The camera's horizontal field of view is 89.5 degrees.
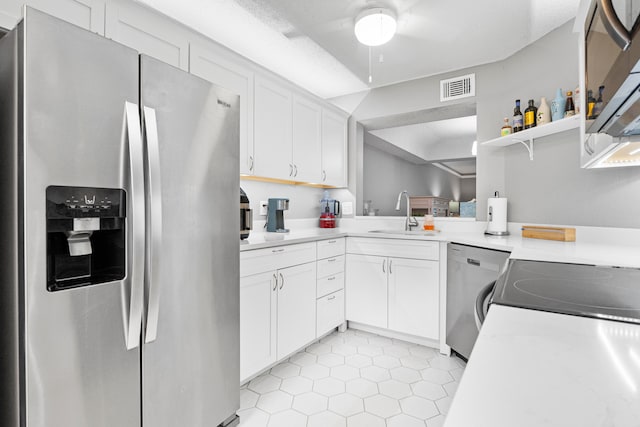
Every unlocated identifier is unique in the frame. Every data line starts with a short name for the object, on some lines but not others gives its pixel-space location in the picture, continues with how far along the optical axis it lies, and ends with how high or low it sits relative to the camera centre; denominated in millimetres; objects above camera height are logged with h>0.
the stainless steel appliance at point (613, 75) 560 +305
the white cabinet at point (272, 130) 2406 +652
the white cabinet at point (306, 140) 2793 +664
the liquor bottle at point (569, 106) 2034 +689
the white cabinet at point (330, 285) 2465 -579
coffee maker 2658 -17
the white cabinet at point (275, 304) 1830 -576
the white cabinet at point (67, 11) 1289 +885
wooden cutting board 2016 -128
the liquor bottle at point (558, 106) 2084 +696
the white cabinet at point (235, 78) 1993 +893
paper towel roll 2467 -12
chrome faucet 3010 -82
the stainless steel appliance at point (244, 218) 2027 -32
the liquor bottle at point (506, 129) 2445 +647
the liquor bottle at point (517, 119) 2377 +697
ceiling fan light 2012 +1206
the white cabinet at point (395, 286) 2436 -581
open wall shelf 1999 +565
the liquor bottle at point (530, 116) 2271 +693
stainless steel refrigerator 917 -77
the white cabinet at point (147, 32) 1603 +968
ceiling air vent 2820 +1127
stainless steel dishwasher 1987 -474
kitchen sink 2688 -169
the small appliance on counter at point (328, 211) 3363 +22
